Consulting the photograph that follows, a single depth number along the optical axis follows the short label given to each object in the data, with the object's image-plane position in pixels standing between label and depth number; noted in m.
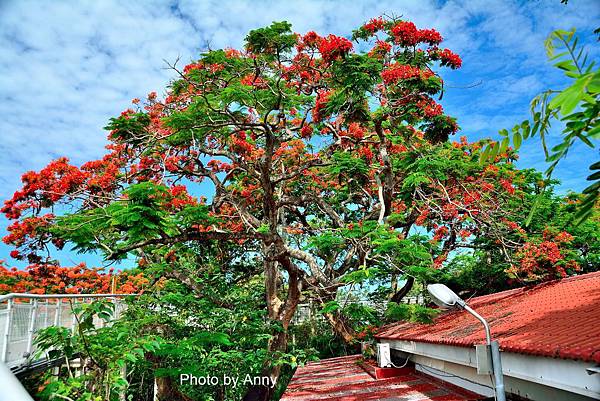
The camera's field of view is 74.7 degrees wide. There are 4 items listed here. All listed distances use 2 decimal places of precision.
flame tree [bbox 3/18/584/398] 8.98
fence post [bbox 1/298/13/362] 6.11
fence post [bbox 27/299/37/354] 6.97
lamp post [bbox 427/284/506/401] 2.88
